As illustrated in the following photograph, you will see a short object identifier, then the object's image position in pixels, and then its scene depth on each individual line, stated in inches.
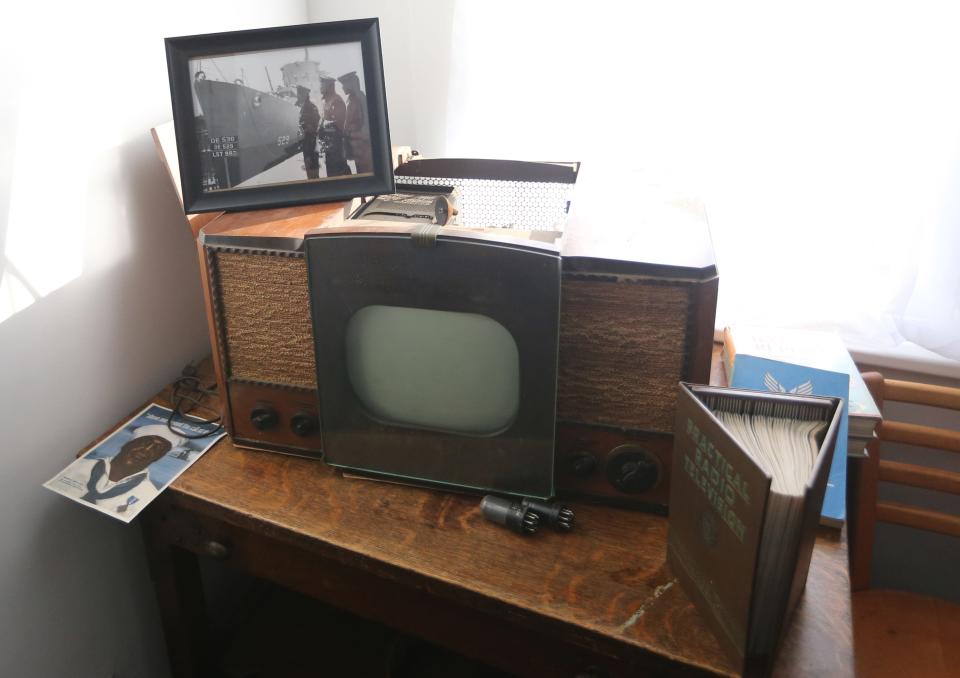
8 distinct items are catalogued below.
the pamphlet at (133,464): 40.8
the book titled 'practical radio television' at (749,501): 26.7
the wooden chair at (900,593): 45.1
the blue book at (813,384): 37.4
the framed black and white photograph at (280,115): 40.0
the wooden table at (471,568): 32.3
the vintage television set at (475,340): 33.0
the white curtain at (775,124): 43.7
